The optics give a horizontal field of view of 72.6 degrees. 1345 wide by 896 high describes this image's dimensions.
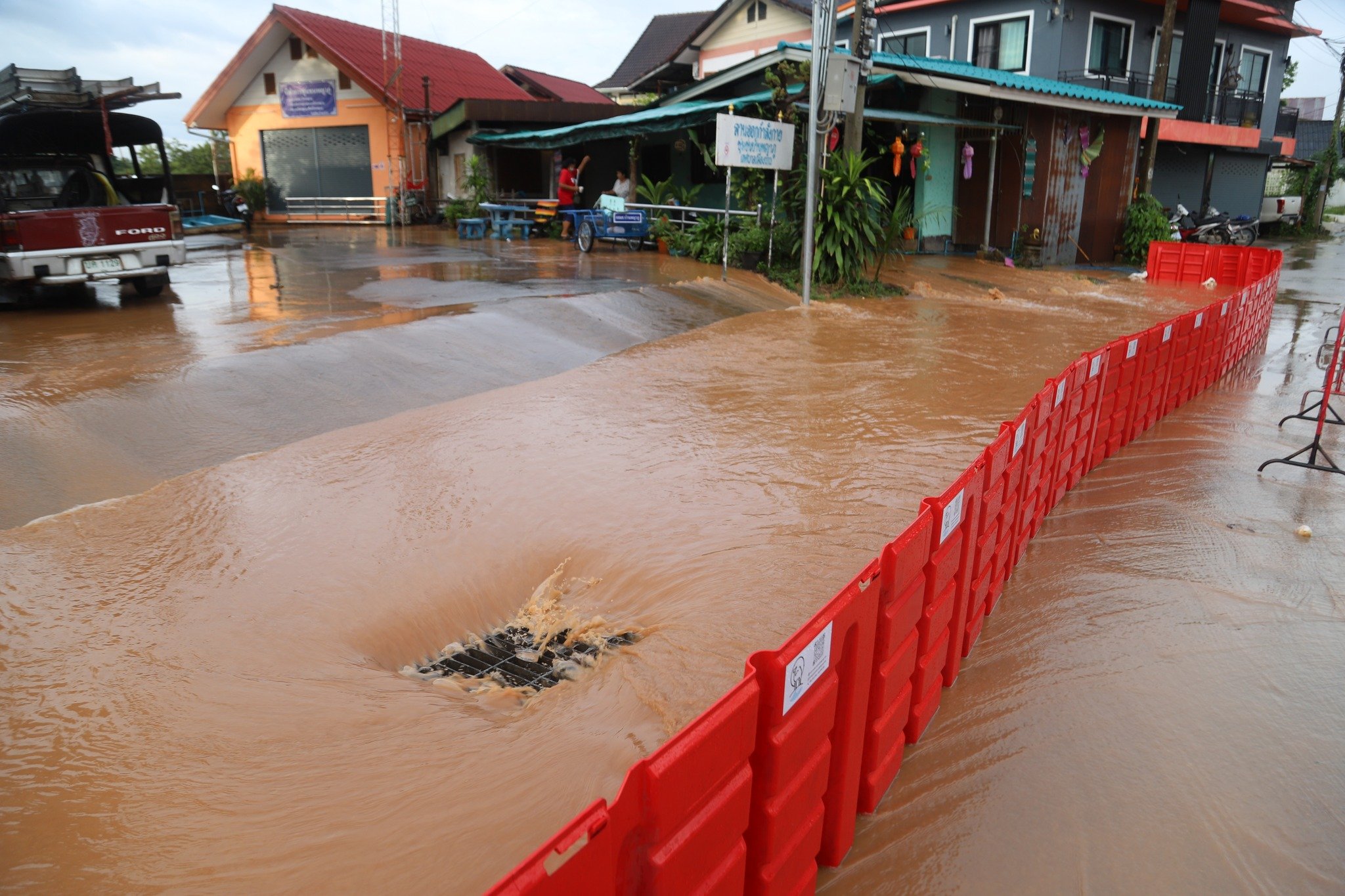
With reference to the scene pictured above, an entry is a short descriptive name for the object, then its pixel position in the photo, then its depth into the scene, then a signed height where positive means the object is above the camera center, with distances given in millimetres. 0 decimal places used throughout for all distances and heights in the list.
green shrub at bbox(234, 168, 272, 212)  27047 +363
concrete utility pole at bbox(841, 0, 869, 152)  14898 +1279
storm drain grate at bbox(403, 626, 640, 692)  4266 -2130
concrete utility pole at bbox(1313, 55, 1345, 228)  35219 +1723
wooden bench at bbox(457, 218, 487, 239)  20969 -549
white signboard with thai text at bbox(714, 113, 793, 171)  13070 +922
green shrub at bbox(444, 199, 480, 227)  23484 -156
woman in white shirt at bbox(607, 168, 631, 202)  20094 +396
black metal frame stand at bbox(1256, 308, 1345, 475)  7398 -1821
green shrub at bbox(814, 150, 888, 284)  14508 -221
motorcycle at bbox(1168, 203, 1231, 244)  24703 -505
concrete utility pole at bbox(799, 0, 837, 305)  12630 +1428
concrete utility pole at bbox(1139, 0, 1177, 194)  22062 +3123
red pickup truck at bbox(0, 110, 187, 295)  9852 -71
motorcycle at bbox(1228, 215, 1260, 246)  25656 -468
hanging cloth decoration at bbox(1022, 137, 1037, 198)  19703 +907
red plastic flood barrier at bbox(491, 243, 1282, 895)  1939 -1401
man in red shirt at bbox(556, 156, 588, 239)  19953 +299
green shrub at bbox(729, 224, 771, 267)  15477 -559
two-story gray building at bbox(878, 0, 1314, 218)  25062 +4470
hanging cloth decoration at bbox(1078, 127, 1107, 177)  20594 +1343
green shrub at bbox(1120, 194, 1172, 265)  21766 -376
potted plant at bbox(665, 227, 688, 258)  17375 -684
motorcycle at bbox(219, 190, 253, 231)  22875 -122
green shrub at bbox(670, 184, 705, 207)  18984 +245
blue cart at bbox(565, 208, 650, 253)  17672 -381
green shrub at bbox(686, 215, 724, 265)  16391 -583
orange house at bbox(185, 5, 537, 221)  25094 +2532
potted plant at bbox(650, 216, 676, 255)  17922 -494
